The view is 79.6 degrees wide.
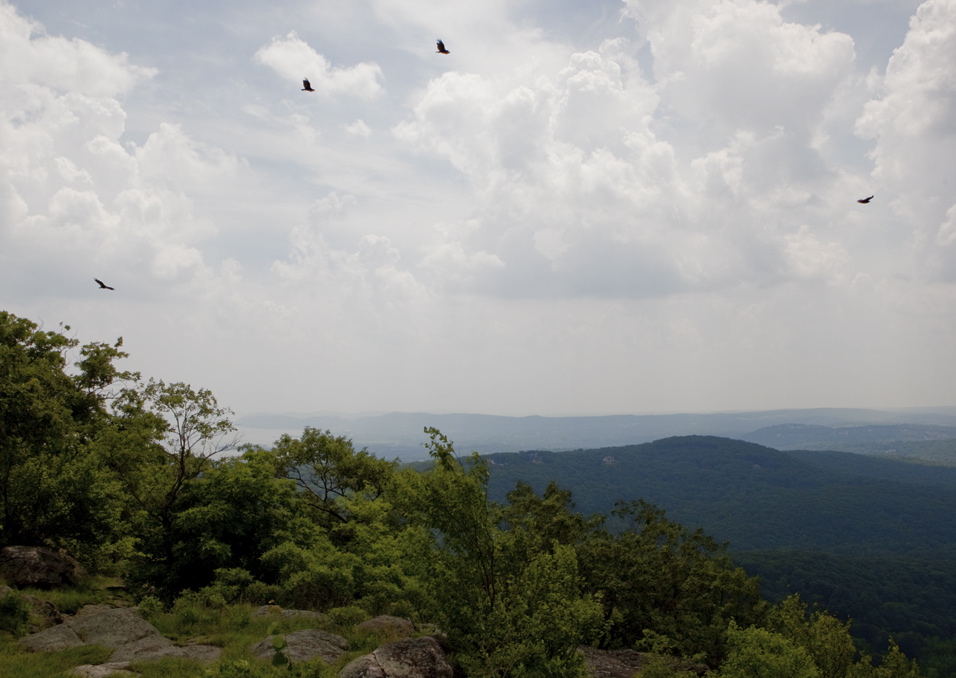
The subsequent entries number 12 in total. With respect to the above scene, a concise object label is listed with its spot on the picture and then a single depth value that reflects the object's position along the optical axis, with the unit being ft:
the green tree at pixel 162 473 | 77.00
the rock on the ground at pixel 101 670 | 42.55
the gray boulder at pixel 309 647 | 45.32
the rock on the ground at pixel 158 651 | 48.08
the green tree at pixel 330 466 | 122.52
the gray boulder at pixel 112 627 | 52.49
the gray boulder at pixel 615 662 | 55.62
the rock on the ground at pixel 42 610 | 56.54
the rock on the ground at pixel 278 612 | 62.23
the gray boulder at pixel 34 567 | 68.18
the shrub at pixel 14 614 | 52.13
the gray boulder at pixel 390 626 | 54.75
